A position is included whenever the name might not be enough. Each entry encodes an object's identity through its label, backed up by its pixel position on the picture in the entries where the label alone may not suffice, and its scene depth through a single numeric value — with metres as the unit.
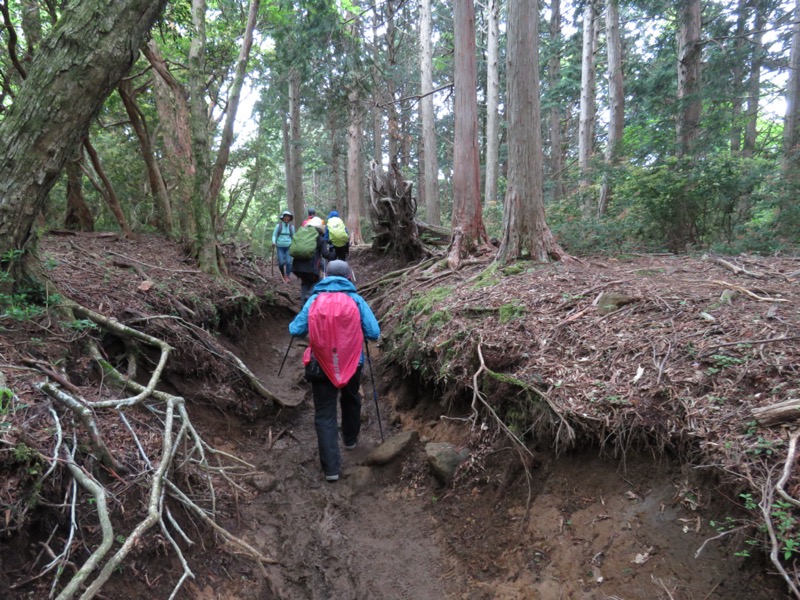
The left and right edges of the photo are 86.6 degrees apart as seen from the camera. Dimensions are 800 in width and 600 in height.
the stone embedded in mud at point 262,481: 4.28
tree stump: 11.16
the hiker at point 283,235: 11.20
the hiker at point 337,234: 10.08
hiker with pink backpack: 4.82
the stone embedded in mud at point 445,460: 4.25
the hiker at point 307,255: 8.88
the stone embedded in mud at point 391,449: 4.82
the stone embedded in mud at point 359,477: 4.71
